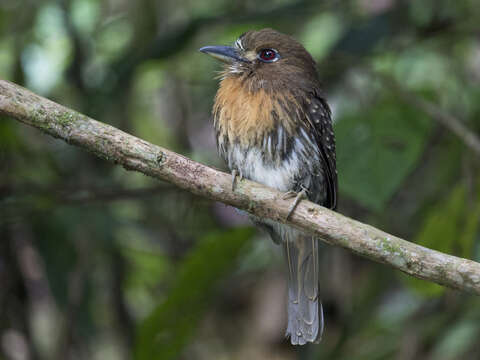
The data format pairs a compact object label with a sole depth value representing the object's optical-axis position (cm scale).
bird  504
